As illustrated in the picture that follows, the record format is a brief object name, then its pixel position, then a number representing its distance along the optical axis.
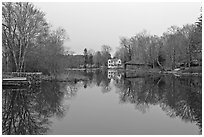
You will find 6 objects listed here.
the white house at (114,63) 96.50
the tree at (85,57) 93.97
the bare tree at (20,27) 23.16
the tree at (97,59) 94.69
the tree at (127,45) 72.75
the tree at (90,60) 96.44
